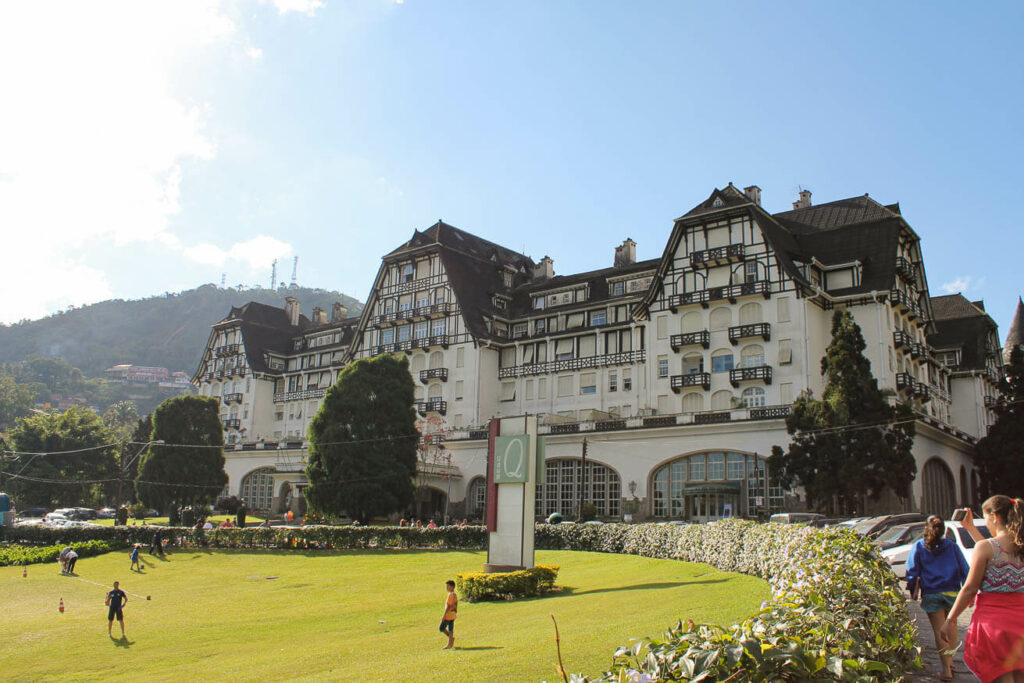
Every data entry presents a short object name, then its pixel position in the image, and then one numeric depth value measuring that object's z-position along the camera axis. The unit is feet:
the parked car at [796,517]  117.80
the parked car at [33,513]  267.98
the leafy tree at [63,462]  277.03
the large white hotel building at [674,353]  175.22
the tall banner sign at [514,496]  100.12
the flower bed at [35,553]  163.22
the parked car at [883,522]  104.12
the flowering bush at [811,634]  18.65
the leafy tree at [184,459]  217.77
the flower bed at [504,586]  88.69
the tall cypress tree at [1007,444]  176.86
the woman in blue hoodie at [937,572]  37.32
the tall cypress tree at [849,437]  141.18
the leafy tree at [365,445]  181.37
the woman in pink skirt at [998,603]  22.65
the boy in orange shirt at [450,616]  61.52
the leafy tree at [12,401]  544.21
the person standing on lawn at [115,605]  84.79
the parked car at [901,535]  90.99
